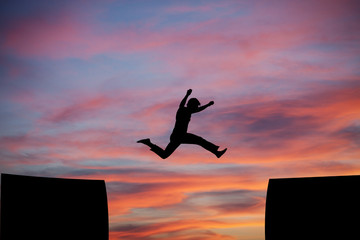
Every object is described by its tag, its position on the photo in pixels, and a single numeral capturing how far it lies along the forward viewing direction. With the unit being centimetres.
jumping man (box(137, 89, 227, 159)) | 1480
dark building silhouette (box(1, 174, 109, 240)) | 1507
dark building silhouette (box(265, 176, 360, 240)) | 1572
